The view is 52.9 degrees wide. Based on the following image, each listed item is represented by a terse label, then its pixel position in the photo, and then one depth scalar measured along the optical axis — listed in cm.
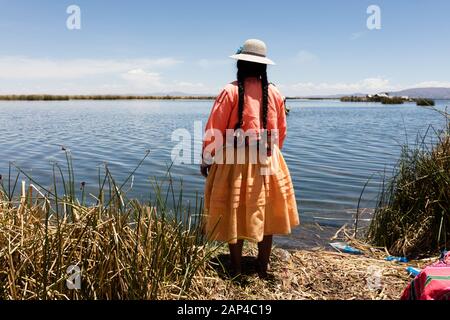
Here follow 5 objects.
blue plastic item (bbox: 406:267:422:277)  414
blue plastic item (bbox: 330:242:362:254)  531
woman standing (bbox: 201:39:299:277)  365
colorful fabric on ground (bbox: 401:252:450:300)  233
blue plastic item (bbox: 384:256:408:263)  475
